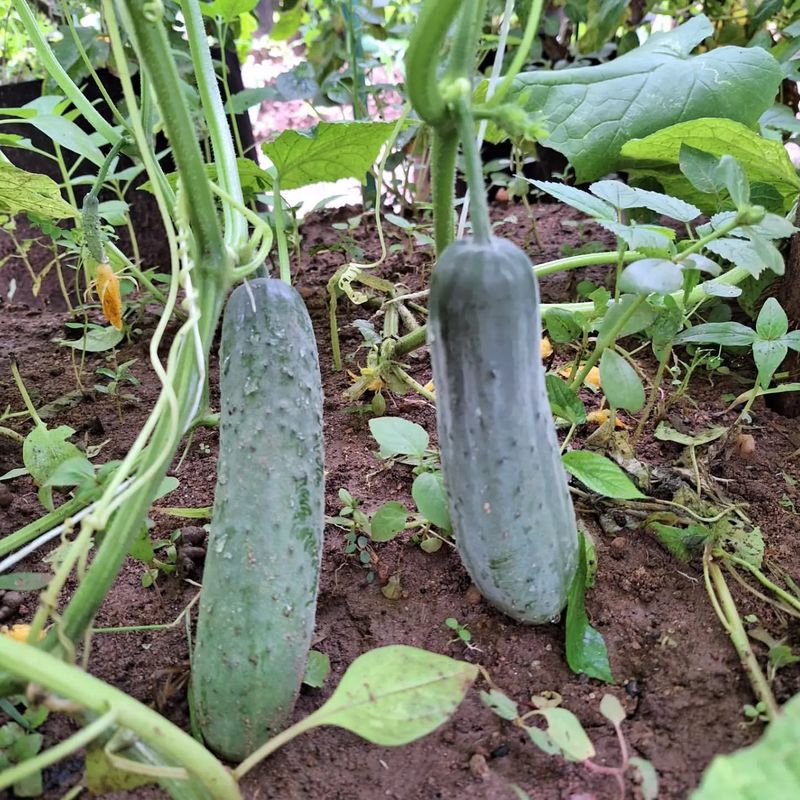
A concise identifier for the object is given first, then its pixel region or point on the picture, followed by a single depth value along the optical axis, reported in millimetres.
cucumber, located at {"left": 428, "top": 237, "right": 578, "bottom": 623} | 293
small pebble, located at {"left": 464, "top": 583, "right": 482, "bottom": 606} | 399
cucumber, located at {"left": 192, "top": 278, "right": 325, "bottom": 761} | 318
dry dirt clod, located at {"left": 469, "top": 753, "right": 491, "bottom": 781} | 323
